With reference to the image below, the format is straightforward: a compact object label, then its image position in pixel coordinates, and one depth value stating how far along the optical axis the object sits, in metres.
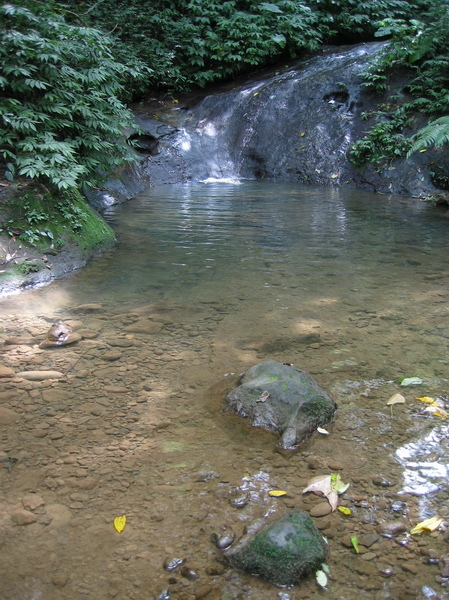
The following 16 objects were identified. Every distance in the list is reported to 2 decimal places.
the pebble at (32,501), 2.11
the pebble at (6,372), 3.10
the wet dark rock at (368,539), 1.94
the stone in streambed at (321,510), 2.09
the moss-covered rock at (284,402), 2.58
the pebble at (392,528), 1.98
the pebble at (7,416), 2.67
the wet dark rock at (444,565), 1.80
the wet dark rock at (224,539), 1.94
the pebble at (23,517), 2.03
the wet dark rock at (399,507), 2.09
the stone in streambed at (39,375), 3.09
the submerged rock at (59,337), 3.51
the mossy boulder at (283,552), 1.79
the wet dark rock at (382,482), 2.25
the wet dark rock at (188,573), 1.80
